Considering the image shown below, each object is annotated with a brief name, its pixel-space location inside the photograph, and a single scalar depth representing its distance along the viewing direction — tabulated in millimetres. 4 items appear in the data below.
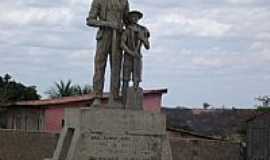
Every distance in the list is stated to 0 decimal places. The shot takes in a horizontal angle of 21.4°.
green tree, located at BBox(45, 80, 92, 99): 45888
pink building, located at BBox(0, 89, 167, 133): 34094
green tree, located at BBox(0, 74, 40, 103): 39469
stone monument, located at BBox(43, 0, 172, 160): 11906
